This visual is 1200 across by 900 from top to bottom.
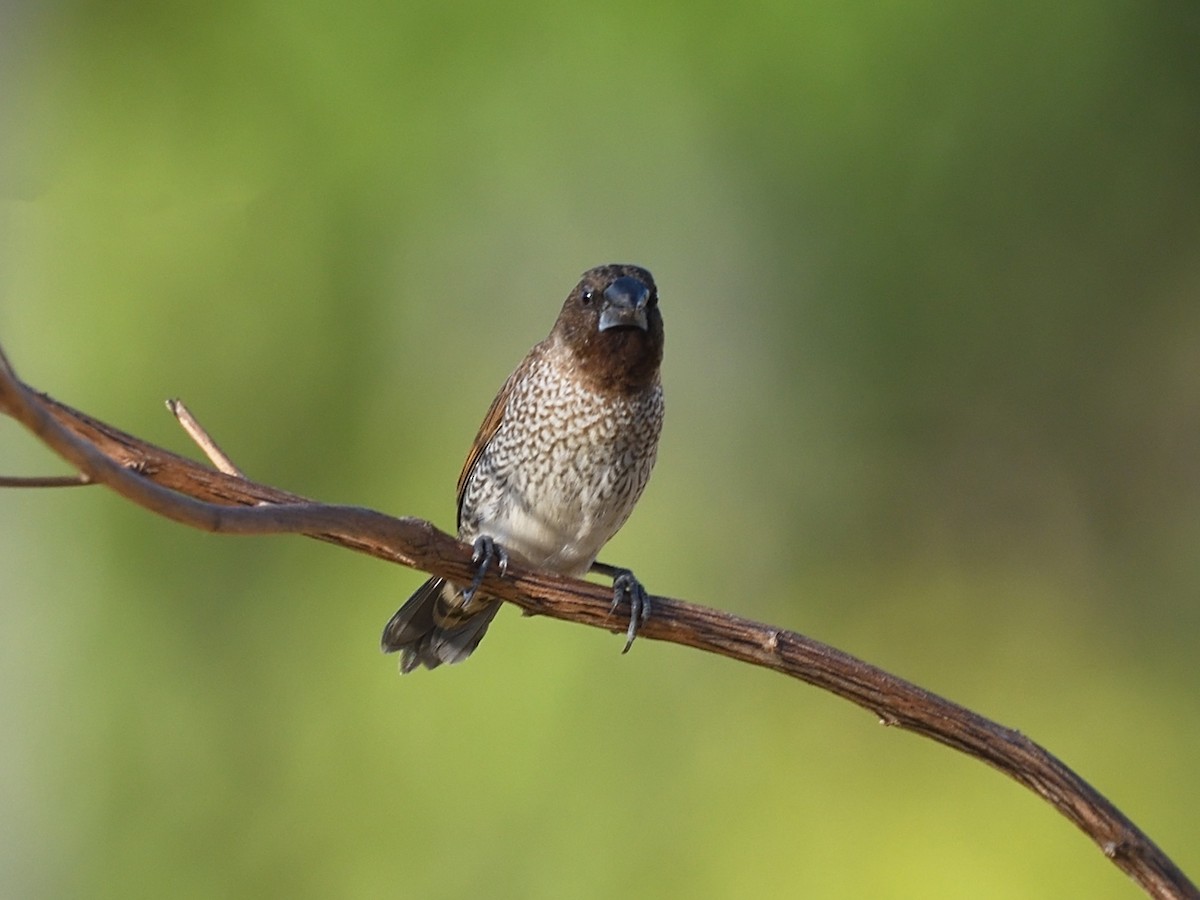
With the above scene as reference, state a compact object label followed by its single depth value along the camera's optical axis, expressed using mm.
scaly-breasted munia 7730
